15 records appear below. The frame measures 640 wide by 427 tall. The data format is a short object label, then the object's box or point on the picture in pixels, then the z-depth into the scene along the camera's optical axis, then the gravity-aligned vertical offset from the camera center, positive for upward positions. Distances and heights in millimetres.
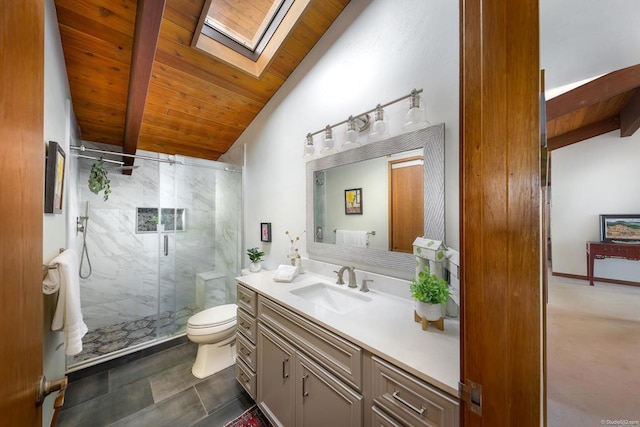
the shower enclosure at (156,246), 2371 -380
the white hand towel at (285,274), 1682 -461
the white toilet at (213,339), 1908 -1095
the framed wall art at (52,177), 1182 +199
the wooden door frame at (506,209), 489 +11
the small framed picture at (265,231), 2430 -197
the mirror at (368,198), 1249 +113
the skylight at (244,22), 1807 +1640
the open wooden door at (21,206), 384 +15
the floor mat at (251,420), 1468 -1379
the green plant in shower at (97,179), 2086 +324
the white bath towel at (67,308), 1163 -501
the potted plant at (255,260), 2361 -489
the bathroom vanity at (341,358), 746 -612
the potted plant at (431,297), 948 -353
